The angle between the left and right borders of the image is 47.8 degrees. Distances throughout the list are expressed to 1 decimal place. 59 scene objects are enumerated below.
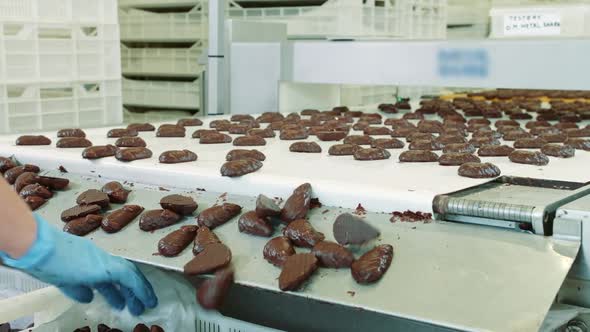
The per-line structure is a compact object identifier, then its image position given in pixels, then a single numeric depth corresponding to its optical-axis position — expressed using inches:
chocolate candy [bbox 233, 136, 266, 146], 78.5
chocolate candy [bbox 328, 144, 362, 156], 73.3
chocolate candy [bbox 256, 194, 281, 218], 50.0
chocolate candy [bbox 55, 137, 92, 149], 74.4
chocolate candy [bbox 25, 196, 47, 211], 58.2
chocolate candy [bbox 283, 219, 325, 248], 46.9
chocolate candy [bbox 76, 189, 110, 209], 56.5
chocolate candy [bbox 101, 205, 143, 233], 53.0
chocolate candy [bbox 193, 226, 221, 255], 47.5
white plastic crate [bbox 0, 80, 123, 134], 103.7
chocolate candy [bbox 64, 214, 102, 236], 53.4
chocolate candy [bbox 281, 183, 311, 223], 50.3
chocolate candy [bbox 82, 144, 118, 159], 66.9
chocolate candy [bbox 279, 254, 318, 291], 41.0
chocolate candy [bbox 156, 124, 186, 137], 86.5
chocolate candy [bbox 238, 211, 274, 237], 49.3
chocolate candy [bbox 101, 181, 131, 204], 58.4
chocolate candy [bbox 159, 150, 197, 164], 65.4
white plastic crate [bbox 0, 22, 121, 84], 102.6
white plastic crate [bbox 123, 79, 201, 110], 182.2
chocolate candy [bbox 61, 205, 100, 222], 54.9
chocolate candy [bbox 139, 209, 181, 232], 52.3
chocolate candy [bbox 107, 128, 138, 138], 84.5
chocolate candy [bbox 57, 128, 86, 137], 81.0
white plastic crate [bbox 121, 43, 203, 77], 188.4
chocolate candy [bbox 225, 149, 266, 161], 67.1
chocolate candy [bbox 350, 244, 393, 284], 41.3
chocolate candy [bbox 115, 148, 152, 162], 65.8
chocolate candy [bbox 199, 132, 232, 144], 80.7
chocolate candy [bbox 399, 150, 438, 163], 69.0
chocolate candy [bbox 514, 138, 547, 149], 79.9
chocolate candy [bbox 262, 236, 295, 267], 44.5
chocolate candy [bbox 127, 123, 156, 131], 91.2
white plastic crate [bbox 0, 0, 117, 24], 103.0
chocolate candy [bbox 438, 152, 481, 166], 66.8
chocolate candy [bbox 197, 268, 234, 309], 42.7
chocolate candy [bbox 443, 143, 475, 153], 73.5
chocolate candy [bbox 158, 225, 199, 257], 48.0
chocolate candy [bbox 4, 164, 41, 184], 65.6
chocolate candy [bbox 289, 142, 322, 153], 75.3
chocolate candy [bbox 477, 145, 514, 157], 73.9
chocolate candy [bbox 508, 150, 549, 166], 68.8
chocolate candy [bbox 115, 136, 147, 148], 74.5
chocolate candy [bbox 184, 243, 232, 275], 44.3
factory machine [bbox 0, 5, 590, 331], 39.2
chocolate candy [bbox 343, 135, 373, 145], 81.6
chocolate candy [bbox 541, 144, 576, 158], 73.9
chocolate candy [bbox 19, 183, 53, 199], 59.6
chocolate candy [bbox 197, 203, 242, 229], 51.4
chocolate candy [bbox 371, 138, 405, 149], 76.7
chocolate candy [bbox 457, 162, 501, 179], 59.9
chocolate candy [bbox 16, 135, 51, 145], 74.8
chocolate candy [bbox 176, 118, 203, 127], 98.9
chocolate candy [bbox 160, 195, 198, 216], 53.5
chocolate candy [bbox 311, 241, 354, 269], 43.5
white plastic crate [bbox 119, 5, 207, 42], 185.6
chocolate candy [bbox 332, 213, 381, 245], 45.3
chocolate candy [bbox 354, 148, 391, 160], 70.2
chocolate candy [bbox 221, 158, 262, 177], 58.2
